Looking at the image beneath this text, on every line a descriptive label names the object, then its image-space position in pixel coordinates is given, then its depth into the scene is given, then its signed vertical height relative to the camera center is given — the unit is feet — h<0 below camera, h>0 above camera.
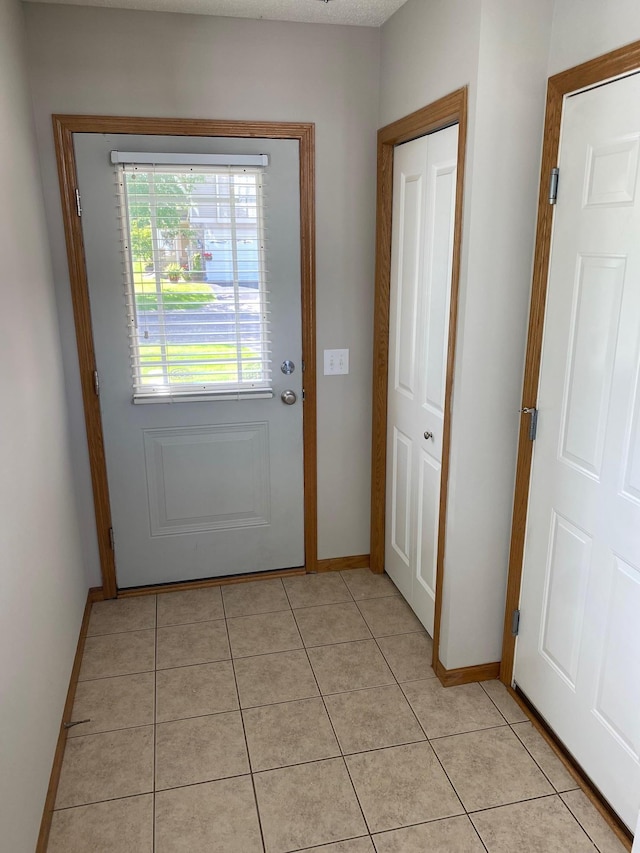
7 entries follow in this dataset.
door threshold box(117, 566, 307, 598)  10.05 -5.10
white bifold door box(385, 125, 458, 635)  7.66 -1.21
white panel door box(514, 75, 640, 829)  5.56 -1.85
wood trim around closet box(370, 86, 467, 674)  6.82 -0.40
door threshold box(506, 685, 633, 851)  5.87 -5.15
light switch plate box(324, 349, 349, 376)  9.80 -1.55
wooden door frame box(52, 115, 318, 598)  8.33 +0.08
